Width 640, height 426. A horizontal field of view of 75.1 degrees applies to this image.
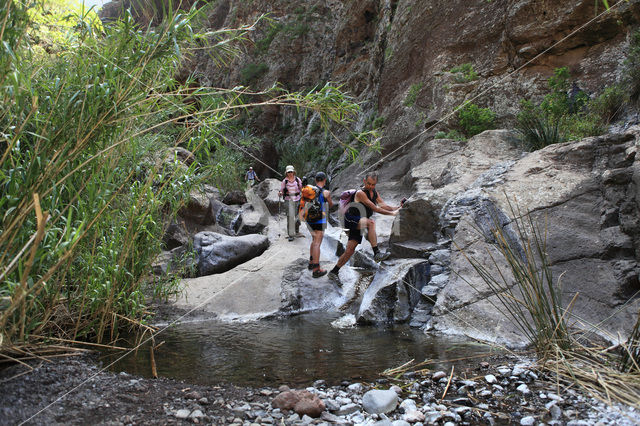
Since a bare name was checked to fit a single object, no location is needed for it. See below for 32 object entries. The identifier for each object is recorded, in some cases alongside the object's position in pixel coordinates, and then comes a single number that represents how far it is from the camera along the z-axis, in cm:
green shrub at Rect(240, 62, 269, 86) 2459
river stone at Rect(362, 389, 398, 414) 259
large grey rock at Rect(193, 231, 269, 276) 728
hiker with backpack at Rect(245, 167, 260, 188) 1566
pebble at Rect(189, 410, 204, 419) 248
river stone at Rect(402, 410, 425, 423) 246
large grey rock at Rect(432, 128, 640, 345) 408
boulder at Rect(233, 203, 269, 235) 1048
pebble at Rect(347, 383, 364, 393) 298
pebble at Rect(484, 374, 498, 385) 288
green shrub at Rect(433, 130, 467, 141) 962
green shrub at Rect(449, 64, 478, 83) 1099
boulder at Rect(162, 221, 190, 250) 895
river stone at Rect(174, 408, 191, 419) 247
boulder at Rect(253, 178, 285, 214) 1269
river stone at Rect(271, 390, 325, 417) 257
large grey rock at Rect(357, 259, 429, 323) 523
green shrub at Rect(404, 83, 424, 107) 1231
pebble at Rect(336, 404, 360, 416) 262
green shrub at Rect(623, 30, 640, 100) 671
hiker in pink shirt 848
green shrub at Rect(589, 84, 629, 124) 702
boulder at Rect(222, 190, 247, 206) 1340
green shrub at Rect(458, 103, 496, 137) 966
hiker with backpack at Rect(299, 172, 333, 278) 630
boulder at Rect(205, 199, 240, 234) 1093
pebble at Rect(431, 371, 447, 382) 306
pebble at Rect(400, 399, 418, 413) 260
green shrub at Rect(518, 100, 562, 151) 729
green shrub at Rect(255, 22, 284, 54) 2495
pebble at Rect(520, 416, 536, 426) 233
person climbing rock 602
